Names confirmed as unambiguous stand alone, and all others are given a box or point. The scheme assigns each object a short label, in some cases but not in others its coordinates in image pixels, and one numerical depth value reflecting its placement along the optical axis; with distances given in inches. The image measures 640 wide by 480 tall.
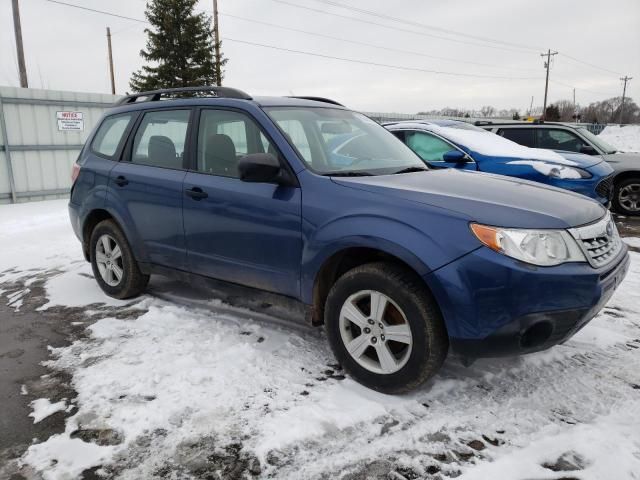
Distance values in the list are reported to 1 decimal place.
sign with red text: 434.9
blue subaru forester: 97.0
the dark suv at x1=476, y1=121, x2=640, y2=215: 343.6
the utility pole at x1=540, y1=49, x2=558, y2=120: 2202.3
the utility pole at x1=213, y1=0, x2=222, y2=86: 1032.7
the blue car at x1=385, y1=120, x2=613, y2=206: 254.5
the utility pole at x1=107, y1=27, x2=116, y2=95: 1475.1
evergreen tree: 1202.0
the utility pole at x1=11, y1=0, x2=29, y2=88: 700.0
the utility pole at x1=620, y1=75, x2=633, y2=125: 3024.1
